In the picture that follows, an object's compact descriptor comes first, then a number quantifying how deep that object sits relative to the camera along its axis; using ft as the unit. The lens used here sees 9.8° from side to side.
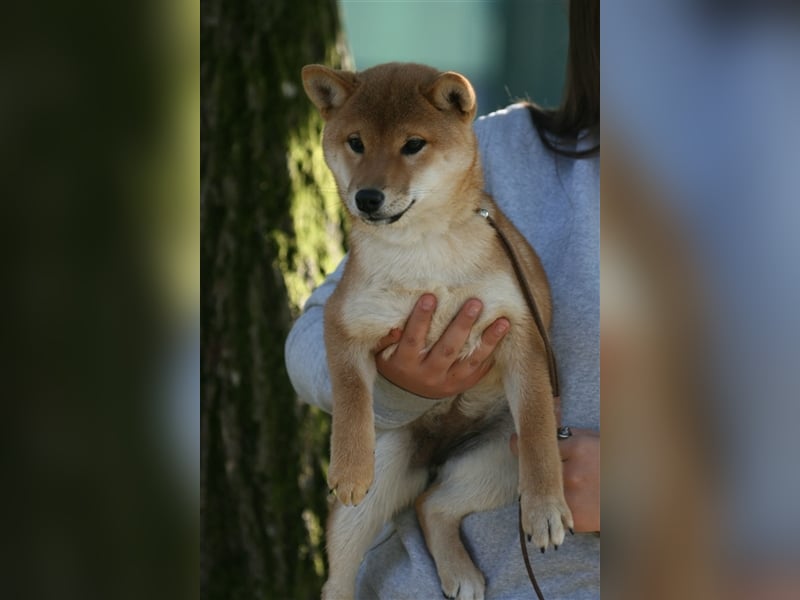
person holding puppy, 13.06
